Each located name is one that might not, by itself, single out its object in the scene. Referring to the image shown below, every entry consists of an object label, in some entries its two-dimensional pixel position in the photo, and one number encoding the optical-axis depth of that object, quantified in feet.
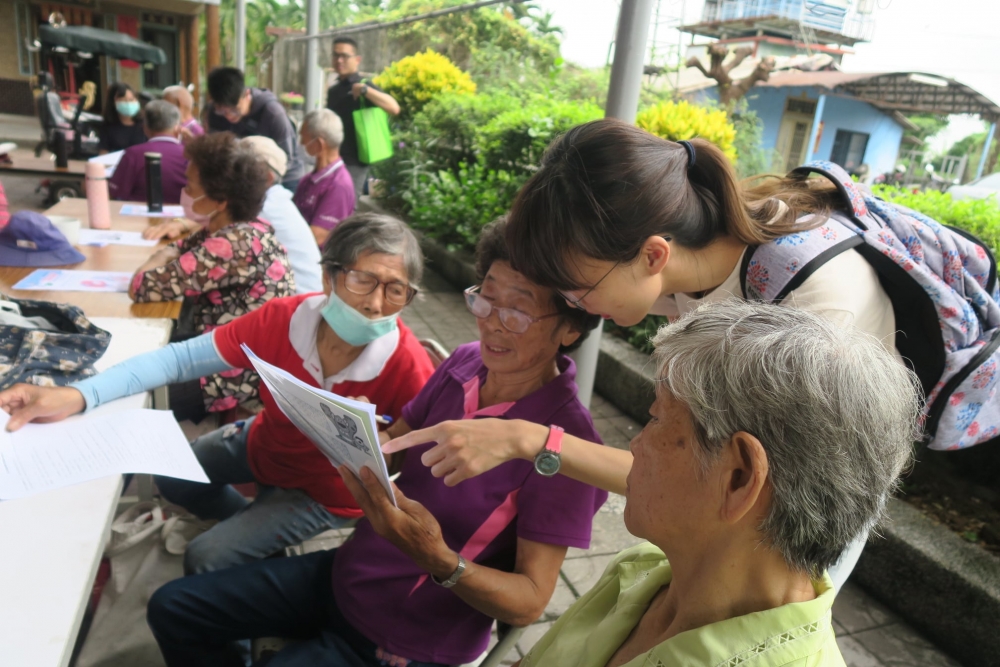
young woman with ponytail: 4.60
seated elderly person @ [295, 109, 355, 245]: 15.67
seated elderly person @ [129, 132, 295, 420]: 8.98
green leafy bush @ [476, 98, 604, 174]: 18.88
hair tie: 5.05
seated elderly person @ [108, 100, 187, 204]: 17.08
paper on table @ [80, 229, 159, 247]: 12.21
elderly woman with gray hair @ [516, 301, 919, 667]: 3.11
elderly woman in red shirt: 6.60
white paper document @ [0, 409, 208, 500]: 4.97
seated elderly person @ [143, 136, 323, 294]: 11.33
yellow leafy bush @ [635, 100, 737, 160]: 15.64
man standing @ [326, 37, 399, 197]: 20.58
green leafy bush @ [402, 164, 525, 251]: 20.27
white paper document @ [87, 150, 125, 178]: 18.74
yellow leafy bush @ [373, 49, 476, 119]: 33.09
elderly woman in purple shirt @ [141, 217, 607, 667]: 4.74
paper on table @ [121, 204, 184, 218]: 15.08
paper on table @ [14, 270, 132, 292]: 9.29
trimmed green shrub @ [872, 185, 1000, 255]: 10.44
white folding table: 3.59
